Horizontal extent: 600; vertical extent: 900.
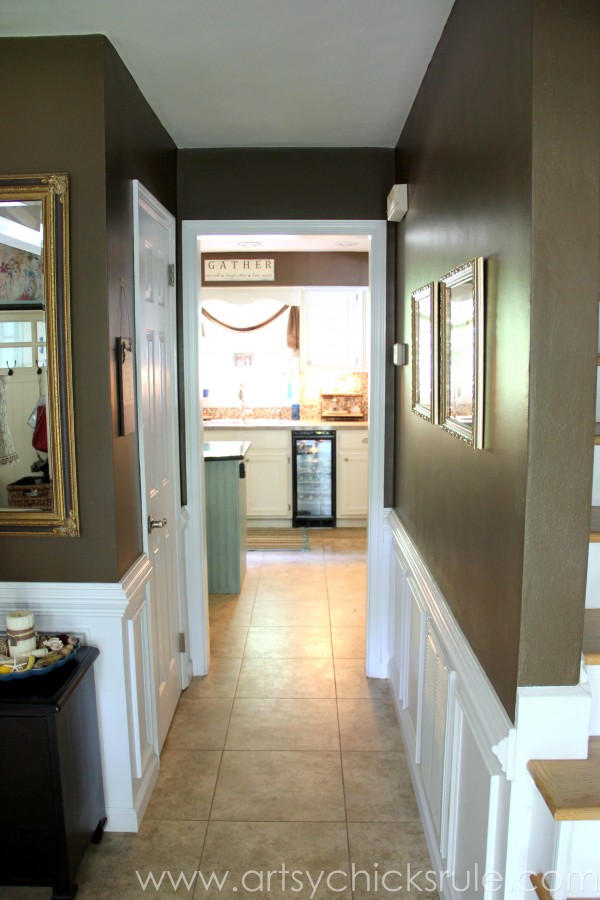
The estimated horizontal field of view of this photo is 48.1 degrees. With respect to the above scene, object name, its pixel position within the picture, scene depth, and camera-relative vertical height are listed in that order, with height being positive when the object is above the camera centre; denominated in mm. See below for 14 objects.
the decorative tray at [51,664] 1919 -837
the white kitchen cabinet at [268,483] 6246 -990
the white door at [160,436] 2525 -240
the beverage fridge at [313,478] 6215 -948
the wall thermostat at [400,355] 2873 +89
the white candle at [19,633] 1992 -752
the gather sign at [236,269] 5828 +927
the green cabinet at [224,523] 4477 -972
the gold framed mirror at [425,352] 2037 +77
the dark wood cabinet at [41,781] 1835 -1116
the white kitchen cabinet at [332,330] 6605 +443
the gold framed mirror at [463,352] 1529 +56
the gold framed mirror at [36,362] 1980 +49
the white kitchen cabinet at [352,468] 6195 -853
